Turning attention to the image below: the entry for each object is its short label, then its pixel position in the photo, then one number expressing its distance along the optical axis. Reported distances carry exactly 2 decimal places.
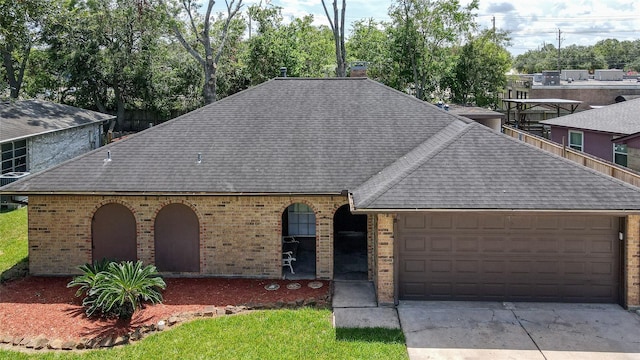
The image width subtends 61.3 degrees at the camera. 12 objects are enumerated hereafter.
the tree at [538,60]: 101.86
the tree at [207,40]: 32.97
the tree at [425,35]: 37.19
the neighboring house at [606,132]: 19.83
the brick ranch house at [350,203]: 11.45
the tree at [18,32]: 30.08
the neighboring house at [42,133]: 22.81
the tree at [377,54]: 39.34
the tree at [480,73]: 38.78
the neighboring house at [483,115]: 23.55
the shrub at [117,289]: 10.80
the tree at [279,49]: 37.91
